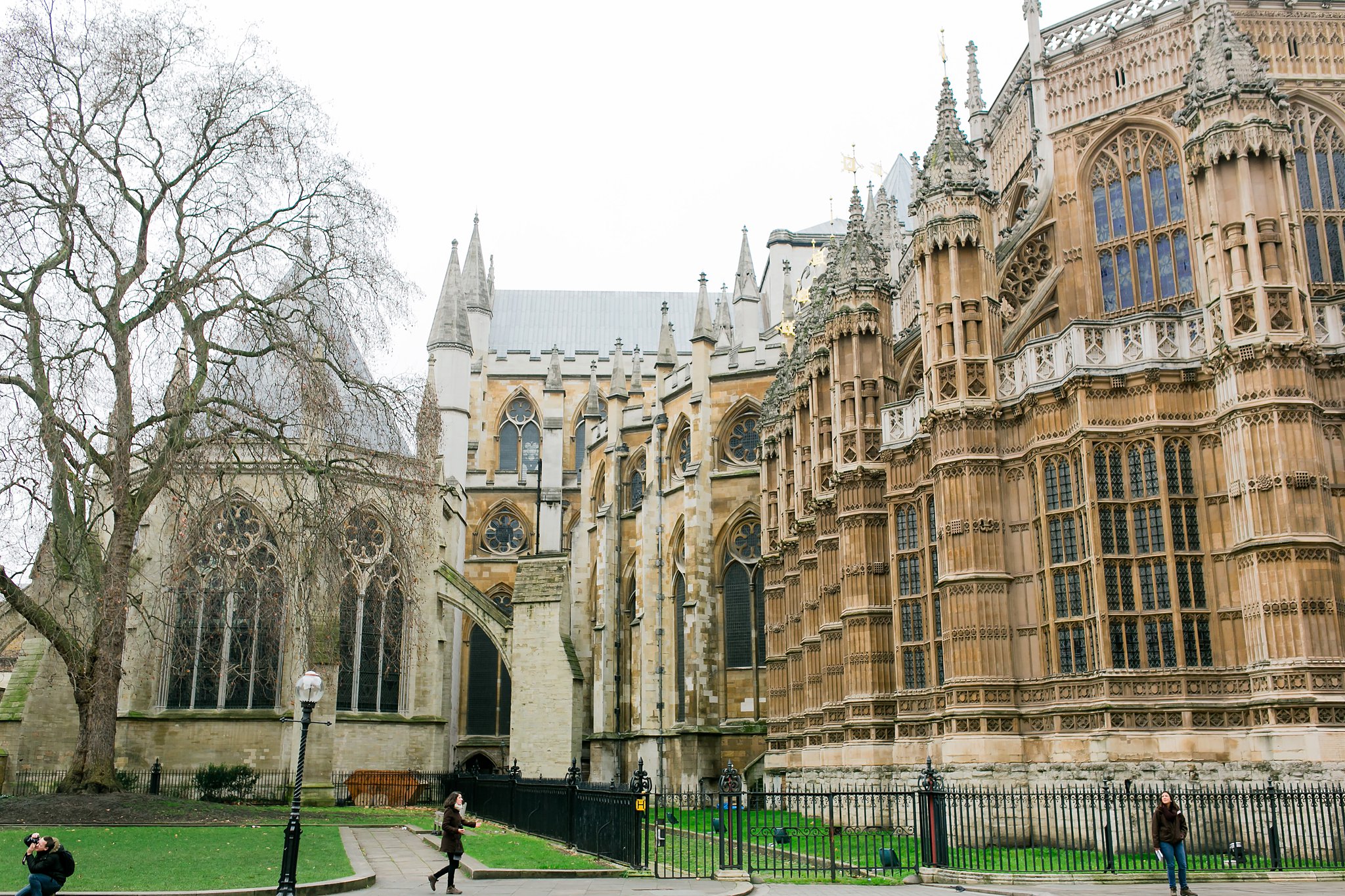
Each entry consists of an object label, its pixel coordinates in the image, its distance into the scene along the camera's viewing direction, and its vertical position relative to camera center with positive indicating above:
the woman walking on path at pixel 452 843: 13.34 -1.32
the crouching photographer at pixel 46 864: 10.36 -1.17
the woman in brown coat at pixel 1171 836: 13.41 -1.31
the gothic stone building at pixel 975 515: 17.59 +4.17
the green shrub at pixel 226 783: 30.69 -1.41
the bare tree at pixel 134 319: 20.12 +7.46
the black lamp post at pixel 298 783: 12.11 -0.62
